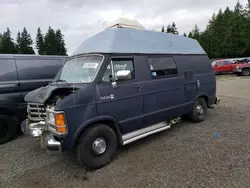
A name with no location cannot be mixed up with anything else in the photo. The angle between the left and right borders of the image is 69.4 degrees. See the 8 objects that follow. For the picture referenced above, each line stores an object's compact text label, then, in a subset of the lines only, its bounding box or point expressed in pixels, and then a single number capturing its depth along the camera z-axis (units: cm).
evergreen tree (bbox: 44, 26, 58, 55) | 6419
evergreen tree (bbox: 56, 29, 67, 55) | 6494
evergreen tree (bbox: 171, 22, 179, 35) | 5583
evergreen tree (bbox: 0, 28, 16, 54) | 5432
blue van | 309
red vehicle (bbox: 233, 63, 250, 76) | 1867
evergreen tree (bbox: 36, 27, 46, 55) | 6594
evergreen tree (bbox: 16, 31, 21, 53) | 6391
